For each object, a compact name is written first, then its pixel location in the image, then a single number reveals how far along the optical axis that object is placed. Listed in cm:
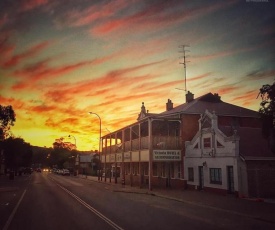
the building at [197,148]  2391
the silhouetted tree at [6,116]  5841
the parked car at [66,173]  7880
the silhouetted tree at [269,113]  1792
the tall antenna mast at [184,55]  3830
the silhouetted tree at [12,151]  9244
